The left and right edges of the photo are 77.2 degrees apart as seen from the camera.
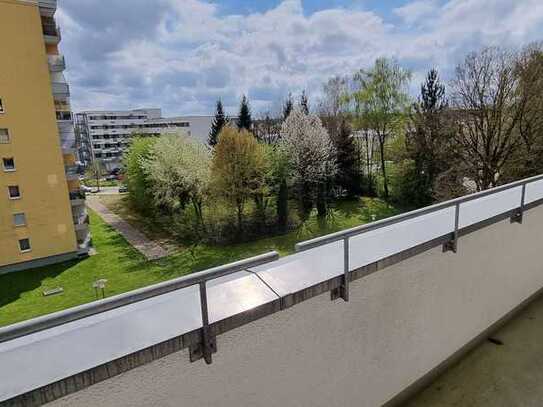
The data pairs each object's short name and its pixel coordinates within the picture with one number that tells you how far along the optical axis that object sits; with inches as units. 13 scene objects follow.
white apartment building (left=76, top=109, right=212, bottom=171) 2390.5
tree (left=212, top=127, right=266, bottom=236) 679.1
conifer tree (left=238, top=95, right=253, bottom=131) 1201.1
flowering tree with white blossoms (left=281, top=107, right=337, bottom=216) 770.8
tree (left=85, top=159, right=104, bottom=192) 1636.1
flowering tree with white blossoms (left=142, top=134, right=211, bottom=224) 719.1
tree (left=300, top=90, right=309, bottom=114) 1129.3
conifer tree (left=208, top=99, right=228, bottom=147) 1186.2
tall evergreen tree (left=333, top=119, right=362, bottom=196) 935.7
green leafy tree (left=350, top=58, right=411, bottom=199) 935.0
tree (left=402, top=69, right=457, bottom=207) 792.9
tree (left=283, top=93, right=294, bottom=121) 1193.6
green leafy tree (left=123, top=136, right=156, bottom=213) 867.4
